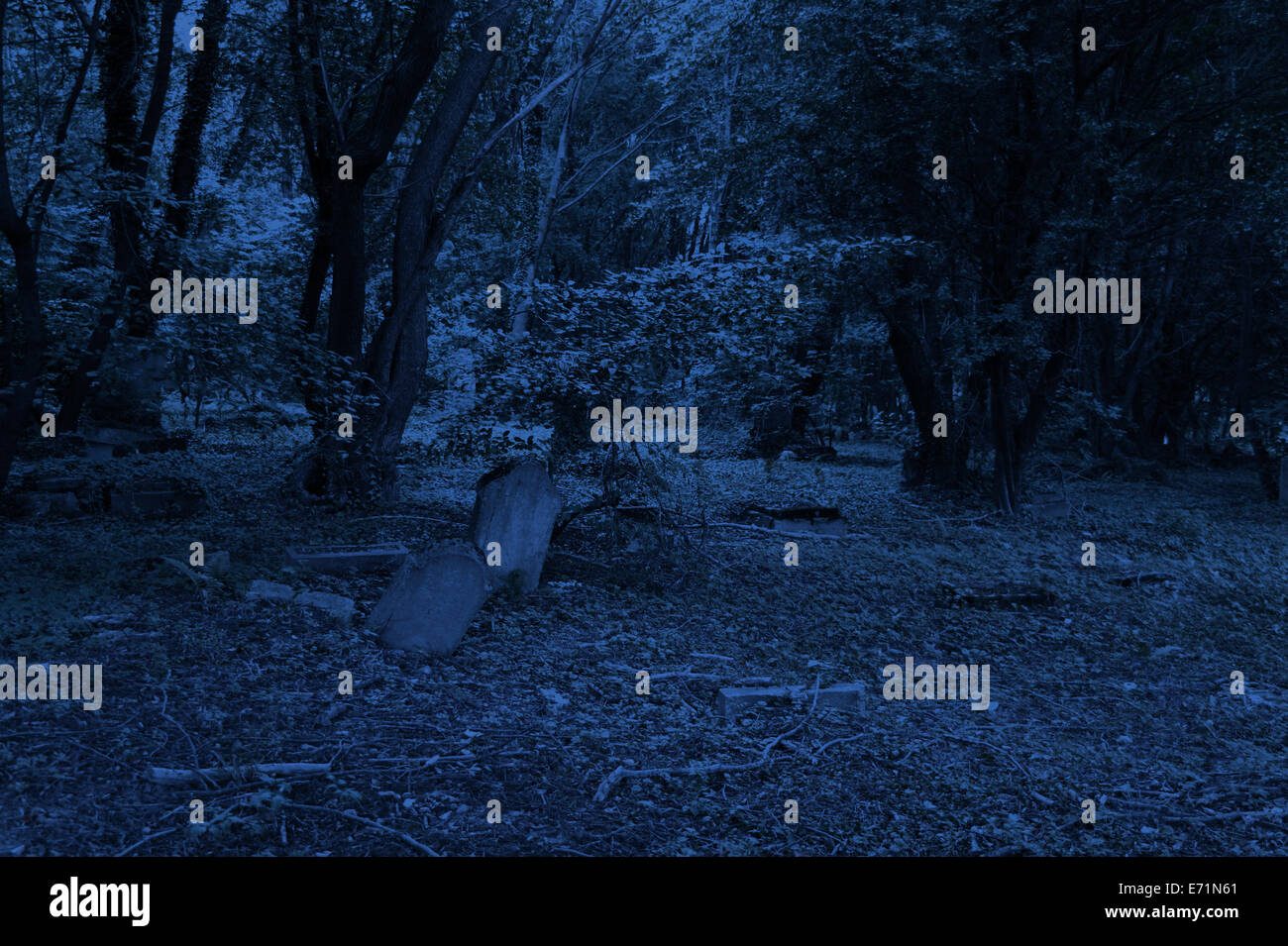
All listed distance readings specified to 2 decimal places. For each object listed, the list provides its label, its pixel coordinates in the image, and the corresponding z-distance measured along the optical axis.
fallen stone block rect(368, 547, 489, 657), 6.62
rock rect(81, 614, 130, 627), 6.39
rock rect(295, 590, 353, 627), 6.93
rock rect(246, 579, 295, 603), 7.08
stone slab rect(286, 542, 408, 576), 8.09
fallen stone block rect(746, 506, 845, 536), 11.71
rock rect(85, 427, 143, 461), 13.06
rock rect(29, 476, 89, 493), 10.51
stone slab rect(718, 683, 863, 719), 6.05
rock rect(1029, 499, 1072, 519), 14.05
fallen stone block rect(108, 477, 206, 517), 10.56
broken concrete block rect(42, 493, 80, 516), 10.23
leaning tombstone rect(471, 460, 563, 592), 7.88
